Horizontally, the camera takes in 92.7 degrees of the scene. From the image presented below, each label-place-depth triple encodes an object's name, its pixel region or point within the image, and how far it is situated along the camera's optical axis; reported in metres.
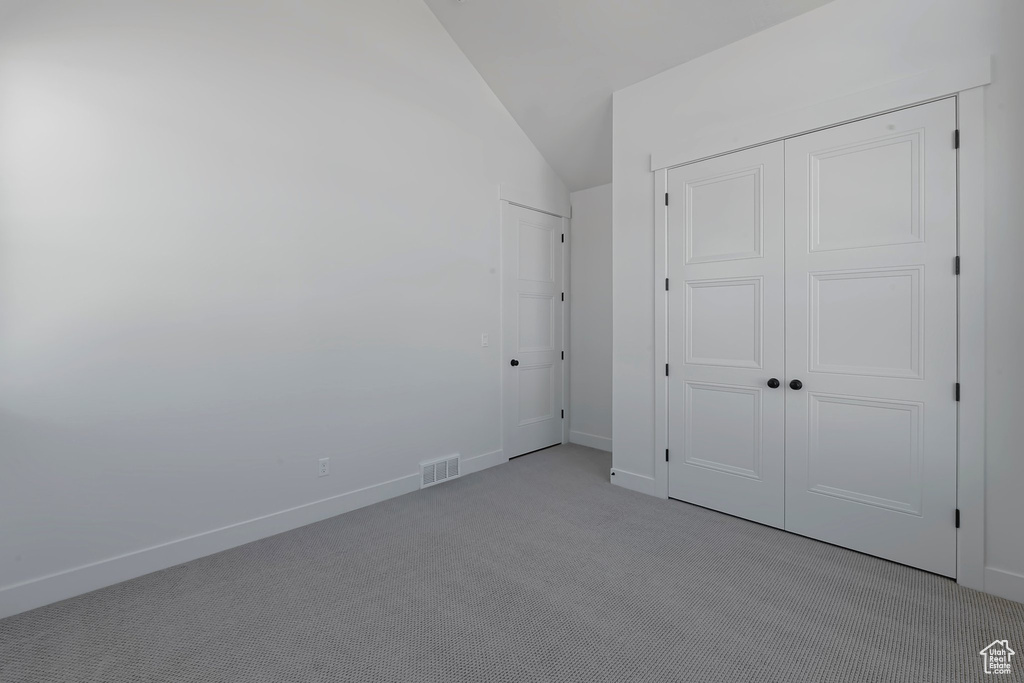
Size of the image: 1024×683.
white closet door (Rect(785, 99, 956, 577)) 2.40
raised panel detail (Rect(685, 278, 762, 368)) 3.07
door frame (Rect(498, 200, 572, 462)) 4.33
